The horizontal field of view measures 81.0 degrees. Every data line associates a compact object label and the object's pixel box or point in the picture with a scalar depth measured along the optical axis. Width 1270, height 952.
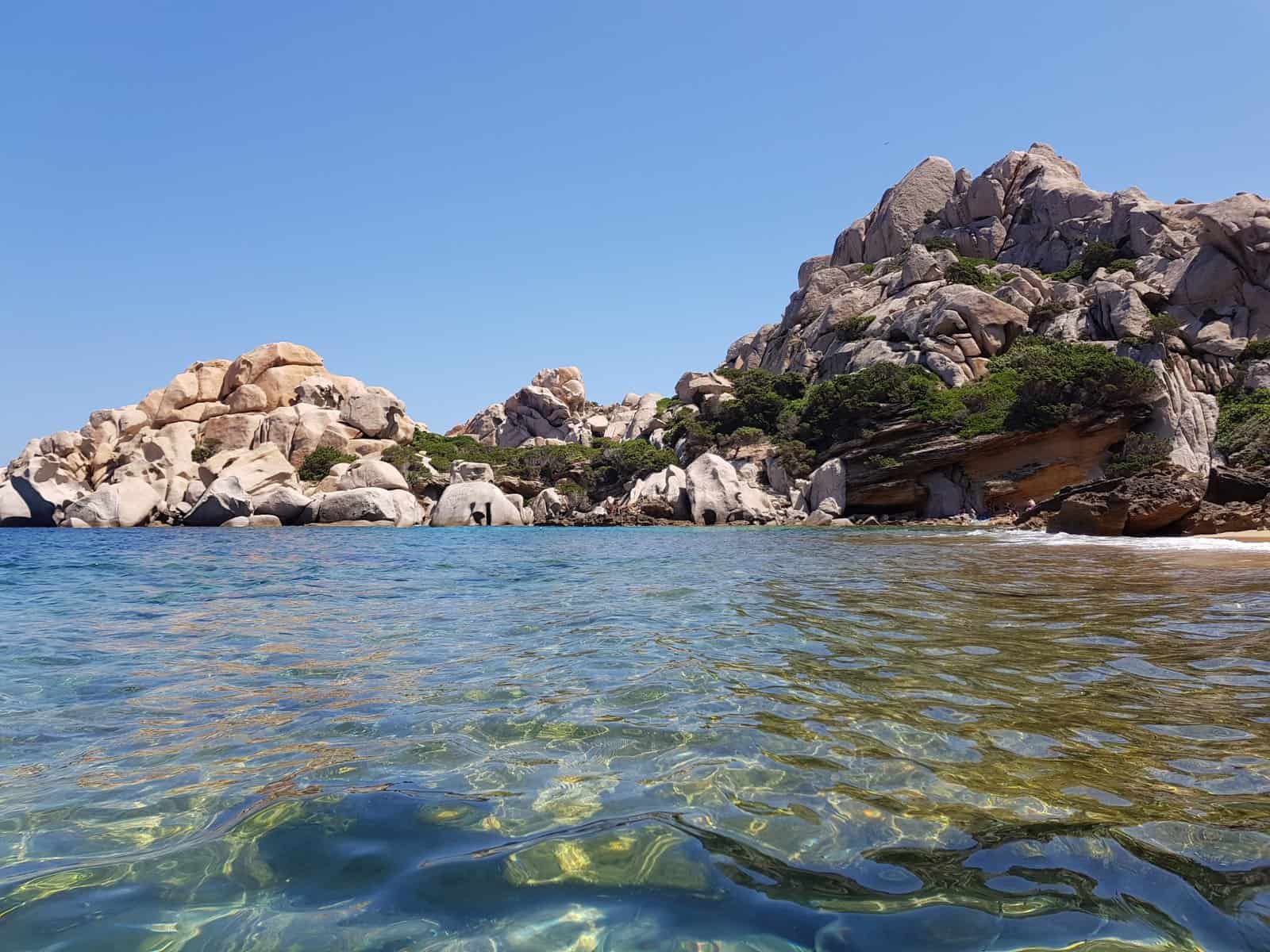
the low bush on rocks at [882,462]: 43.25
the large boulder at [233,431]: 57.91
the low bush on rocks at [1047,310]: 55.41
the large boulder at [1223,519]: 21.23
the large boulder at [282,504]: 44.50
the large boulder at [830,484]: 44.53
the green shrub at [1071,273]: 63.12
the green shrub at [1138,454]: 37.75
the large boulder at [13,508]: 46.50
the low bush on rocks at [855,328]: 61.38
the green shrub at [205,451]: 54.38
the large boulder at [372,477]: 48.06
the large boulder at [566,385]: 85.38
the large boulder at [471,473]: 53.22
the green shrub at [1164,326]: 48.34
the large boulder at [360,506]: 43.81
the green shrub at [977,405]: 41.88
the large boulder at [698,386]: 61.34
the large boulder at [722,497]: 44.59
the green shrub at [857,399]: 46.19
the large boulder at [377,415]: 61.22
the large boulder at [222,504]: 42.09
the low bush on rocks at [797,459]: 48.50
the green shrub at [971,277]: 61.44
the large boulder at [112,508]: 44.44
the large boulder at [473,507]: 45.50
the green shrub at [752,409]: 55.53
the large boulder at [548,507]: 49.56
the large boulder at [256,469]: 47.31
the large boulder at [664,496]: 46.44
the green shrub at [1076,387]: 39.97
